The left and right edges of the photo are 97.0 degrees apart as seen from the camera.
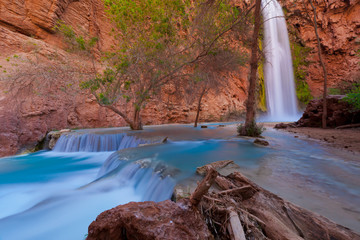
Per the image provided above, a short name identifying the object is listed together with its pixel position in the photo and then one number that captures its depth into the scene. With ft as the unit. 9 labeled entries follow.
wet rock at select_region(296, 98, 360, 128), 30.30
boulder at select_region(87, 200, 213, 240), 4.29
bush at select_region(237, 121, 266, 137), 24.75
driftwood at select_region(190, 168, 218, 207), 4.39
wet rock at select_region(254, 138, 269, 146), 18.69
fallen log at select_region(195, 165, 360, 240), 4.36
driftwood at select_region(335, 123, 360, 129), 28.01
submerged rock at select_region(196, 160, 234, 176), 9.71
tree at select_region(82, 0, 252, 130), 26.27
